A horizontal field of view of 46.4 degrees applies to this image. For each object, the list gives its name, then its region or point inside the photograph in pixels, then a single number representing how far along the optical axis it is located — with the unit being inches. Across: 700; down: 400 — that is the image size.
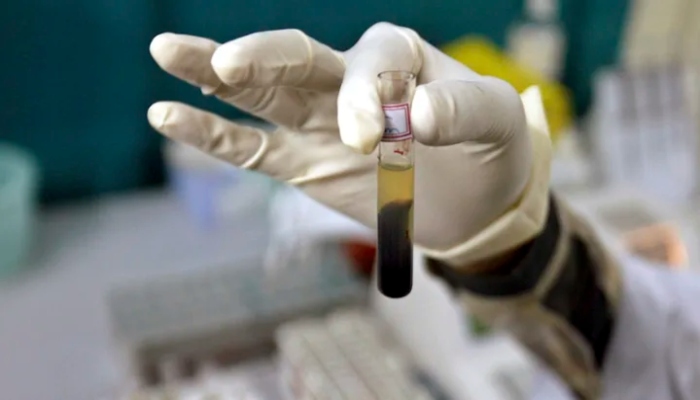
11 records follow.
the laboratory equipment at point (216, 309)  47.2
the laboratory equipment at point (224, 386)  37.8
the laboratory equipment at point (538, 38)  69.7
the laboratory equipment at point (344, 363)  36.4
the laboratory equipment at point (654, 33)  74.0
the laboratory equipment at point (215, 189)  60.5
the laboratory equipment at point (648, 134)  68.1
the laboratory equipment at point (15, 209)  55.6
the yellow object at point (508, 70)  63.7
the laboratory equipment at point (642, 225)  58.4
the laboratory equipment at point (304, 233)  55.4
